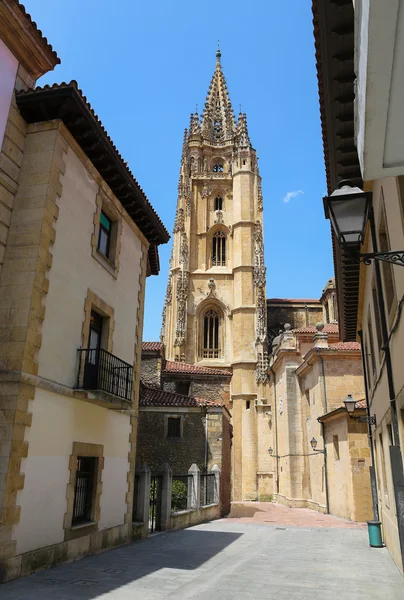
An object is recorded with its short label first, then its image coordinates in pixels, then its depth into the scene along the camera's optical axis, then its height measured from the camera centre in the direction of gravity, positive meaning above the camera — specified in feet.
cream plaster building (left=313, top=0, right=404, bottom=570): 7.50 +6.91
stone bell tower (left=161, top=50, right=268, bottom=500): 128.26 +55.75
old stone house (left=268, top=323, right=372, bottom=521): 59.16 +5.82
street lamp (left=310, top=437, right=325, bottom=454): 73.86 +3.22
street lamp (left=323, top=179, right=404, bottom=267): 13.80 +7.26
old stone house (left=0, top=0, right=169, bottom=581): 24.90 +8.49
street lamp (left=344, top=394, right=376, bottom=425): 39.83 +5.73
